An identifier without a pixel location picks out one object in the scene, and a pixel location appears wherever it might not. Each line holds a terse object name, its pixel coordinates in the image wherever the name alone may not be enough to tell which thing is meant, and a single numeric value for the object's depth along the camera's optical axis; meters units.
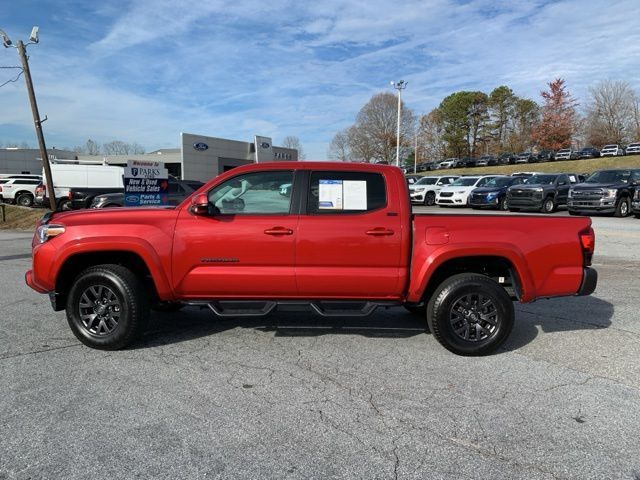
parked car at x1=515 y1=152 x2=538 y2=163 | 60.66
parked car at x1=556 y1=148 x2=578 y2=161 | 58.78
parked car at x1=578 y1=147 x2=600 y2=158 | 58.47
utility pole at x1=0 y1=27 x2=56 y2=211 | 20.47
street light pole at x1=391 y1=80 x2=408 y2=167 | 47.69
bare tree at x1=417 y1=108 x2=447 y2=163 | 82.64
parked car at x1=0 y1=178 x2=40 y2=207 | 28.73
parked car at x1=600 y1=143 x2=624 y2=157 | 56.50
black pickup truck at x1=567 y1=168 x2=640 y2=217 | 18.39
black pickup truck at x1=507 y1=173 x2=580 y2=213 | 20.80
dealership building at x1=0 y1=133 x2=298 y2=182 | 46.53
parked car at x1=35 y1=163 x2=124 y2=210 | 25.86
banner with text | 14.15
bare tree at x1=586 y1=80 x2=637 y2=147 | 74.38
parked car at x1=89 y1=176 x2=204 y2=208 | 15.98
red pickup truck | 4.62
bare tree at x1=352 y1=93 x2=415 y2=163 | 73.50
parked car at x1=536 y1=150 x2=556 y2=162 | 60.06
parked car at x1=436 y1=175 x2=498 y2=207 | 24.94
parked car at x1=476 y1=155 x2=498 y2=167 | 63.22
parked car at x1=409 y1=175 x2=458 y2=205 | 27.56
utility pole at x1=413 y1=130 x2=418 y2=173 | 73.46
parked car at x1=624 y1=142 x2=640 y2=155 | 56.03
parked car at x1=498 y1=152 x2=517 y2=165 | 61.60
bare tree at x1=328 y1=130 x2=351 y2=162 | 80.24
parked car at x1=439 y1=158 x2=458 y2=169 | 66.38
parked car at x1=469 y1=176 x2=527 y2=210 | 23.02
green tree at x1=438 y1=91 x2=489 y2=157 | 78.56
